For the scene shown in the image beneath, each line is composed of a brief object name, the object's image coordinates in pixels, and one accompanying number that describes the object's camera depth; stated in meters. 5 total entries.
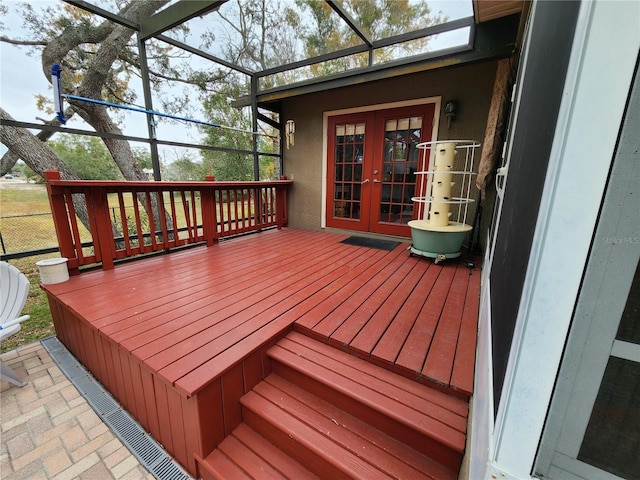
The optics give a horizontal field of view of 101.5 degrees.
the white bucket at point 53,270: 2.27
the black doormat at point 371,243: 3.81
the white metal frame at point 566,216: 0.39
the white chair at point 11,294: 1.96
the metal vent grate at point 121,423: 1.42
